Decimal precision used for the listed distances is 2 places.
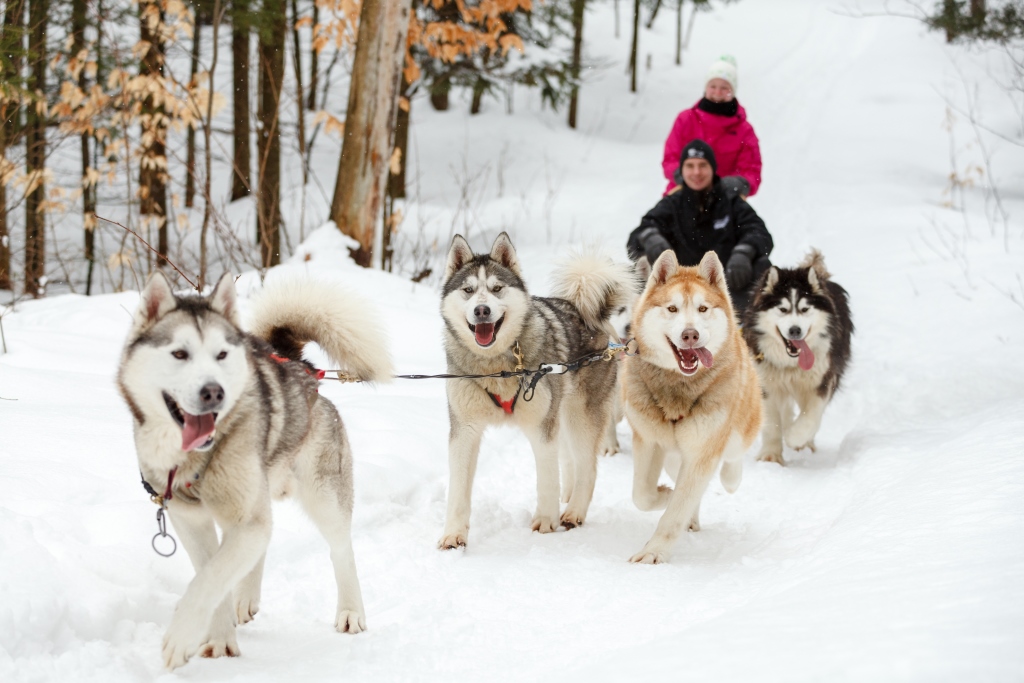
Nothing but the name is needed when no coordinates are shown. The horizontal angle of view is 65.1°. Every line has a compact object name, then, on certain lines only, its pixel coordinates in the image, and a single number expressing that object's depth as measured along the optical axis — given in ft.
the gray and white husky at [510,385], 12.23
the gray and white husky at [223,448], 7.25
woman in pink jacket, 21.33
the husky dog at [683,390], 11.92
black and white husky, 17.12
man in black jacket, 18.33
